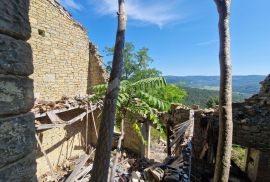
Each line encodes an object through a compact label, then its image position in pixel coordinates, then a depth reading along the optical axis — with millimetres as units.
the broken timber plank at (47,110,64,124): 4328
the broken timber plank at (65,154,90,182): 4459
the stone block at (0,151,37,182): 583
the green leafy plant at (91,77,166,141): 3878
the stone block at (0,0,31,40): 575
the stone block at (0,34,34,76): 577
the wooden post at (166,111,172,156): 6471
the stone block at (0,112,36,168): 580
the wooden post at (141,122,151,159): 6662
